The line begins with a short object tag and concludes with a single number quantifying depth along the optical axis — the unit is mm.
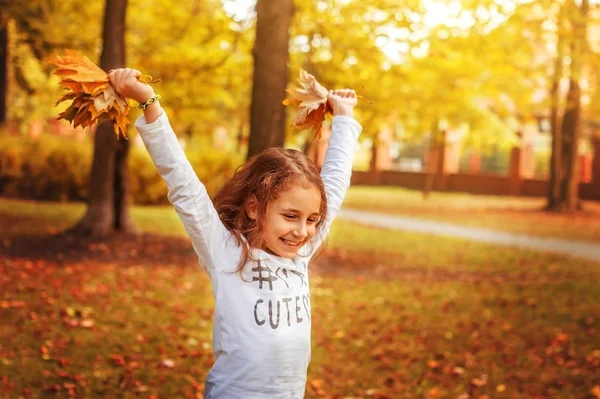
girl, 2602
